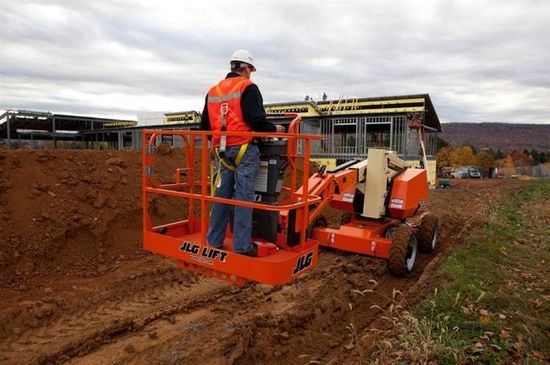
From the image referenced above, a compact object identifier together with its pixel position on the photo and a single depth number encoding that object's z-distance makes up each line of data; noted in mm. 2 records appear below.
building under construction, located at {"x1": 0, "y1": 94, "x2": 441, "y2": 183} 22109
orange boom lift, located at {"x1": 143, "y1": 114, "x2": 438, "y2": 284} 4348
